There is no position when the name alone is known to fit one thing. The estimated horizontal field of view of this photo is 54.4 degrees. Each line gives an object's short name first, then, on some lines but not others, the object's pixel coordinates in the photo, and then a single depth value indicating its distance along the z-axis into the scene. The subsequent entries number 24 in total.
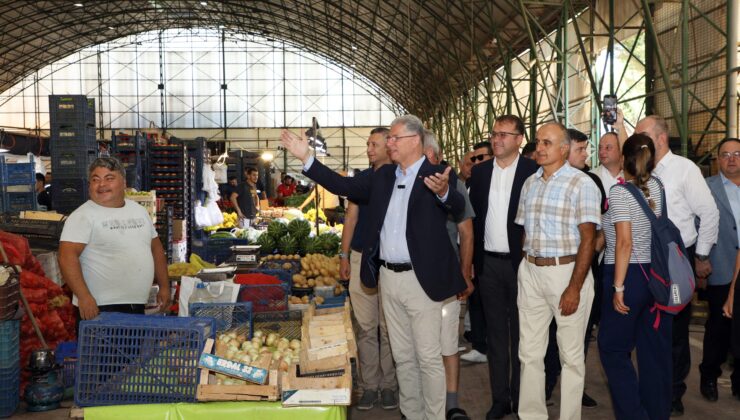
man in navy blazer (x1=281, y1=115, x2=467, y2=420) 3.40
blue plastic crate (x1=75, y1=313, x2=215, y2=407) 3.28
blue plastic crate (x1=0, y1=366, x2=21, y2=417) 4.07
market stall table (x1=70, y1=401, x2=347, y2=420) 3.20
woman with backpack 3.27
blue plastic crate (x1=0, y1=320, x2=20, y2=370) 4.03
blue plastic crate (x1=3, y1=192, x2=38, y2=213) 8.55
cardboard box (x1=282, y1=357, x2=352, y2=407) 3.20
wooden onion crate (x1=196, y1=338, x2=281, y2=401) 3.21
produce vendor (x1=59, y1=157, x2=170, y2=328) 3.65
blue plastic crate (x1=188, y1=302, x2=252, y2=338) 4.25
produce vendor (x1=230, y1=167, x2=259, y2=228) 11.24
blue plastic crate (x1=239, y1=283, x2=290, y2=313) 4.95
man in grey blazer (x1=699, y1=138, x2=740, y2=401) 4.33
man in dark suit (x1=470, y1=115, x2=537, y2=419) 3.86
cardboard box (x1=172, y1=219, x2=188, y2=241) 8.84
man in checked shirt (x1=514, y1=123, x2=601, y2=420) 3.34
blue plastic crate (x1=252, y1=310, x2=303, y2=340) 4.50
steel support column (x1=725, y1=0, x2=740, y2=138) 7.26
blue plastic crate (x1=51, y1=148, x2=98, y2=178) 7.63
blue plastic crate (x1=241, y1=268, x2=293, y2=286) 5.72
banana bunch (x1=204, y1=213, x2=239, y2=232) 11.58
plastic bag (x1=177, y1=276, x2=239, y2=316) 4.69
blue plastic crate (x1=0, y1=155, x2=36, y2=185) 8.41
